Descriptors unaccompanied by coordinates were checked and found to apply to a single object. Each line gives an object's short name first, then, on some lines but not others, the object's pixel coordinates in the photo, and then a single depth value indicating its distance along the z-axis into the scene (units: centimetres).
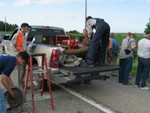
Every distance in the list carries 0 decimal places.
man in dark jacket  405
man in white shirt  458
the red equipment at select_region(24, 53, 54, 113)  302
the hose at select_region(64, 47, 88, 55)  403
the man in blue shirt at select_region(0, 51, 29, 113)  233
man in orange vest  421
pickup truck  351
